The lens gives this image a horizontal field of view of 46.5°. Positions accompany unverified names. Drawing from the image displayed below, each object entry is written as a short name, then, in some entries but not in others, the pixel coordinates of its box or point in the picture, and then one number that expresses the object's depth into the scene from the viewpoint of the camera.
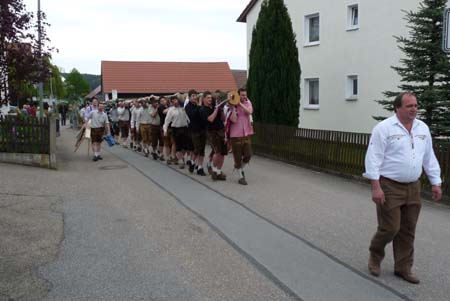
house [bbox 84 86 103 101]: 65.06
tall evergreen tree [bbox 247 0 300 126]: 16.70
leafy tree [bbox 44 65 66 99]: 65.99
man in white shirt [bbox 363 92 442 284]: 4.92
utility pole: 13.74
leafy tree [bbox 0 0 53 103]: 12.89
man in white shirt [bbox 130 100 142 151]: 17.63
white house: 19.94
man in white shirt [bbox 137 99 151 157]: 15.97
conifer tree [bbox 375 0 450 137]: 12.65
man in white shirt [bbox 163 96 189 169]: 12.76
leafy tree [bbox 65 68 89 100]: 86.25
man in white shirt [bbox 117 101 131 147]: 19.69
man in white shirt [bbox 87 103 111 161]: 14.73
